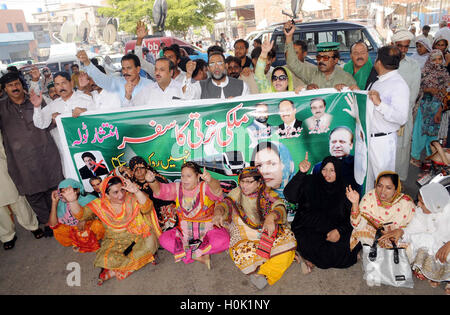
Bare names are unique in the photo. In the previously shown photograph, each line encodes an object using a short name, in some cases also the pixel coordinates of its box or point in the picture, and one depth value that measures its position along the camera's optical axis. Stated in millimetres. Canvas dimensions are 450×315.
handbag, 2887
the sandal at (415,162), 5245
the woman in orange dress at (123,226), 3348
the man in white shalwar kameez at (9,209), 4031
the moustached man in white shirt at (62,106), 3953
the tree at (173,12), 23141
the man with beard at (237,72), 4762
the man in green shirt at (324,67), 4043
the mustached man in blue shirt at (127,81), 4277
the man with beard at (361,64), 4289
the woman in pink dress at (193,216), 3398
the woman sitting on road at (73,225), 3689
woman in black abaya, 3158
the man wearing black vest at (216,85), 4059
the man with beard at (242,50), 5895
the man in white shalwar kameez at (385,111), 3318
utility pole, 27572
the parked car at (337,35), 8383
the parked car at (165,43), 10418
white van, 15164
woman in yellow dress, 3135
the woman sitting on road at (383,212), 3020
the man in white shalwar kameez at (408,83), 4199
